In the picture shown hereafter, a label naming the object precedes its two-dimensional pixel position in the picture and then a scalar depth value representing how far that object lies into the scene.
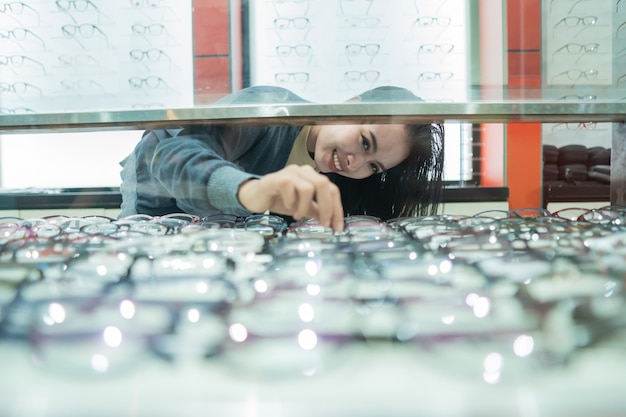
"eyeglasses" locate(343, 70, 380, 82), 1.15
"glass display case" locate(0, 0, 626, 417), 0.36
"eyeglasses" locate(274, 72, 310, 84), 1.13
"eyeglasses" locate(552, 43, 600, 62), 1.11
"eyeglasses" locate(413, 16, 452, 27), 1.17
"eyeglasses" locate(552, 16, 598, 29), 1.11
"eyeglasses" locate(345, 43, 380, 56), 1.18
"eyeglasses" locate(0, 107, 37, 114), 1.03
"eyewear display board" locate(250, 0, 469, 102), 1.14
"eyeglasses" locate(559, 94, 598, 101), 1.02
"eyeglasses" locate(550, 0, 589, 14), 1.10
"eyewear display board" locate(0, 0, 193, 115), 1.12
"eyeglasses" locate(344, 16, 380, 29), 1.20
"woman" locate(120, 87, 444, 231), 0.83
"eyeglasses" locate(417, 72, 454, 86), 1.11
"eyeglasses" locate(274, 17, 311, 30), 1.18
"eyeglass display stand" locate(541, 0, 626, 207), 1.08
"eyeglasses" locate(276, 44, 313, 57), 1.17
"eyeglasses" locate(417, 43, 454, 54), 1.15
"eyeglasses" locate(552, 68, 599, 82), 1.09
